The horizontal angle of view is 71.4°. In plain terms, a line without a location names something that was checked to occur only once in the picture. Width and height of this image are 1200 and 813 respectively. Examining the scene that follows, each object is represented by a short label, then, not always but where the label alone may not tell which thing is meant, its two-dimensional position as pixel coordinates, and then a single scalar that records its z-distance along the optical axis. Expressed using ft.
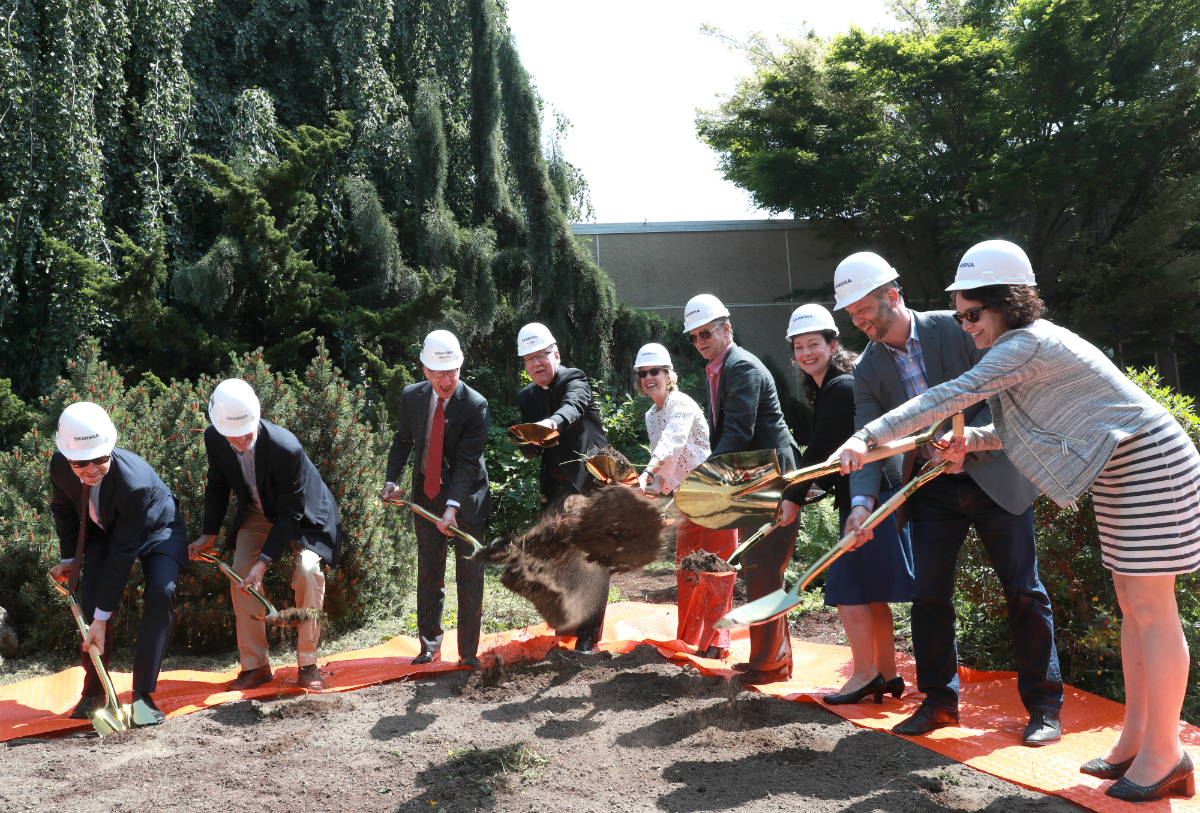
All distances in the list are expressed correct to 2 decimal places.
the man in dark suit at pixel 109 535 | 12.23
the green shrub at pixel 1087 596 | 11.40
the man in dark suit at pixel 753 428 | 13.10
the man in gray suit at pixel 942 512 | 9.94
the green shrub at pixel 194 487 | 16.97
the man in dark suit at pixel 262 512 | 13.41
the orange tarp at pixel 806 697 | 9.29
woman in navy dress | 11.50
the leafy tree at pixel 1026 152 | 38.83
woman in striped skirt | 8.15
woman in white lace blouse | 14.65
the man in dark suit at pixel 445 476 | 14.92
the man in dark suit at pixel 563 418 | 15.06
